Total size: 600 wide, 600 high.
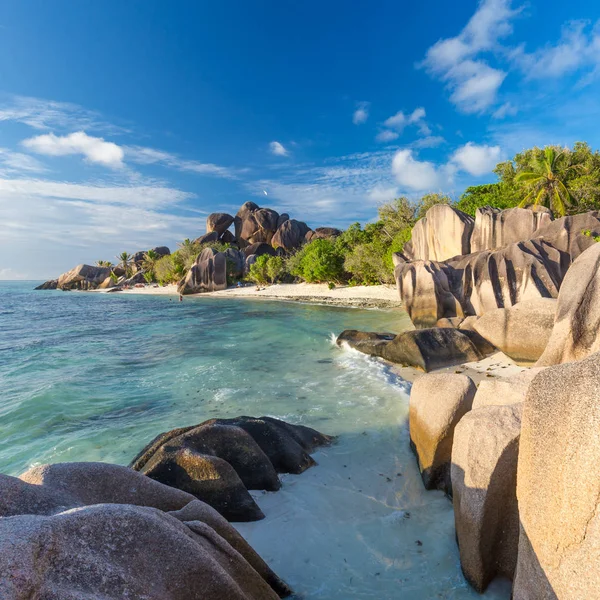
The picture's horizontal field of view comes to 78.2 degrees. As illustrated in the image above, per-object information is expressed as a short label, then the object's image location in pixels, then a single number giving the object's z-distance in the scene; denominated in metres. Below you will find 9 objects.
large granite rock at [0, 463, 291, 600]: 1.67
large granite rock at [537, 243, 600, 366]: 7.44
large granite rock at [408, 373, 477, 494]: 5.39
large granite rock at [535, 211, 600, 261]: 15.73
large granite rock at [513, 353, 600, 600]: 2.14
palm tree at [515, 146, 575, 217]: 29.30
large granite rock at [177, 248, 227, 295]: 56.22
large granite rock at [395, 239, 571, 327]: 14.84
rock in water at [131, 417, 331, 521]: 4.59
